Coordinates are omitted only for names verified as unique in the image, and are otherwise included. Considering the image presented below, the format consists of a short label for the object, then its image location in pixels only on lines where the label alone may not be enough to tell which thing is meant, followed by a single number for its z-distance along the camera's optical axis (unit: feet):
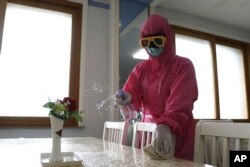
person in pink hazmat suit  3.62
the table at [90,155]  2.54
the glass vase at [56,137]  2.51
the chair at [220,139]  2.55
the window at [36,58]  7.00
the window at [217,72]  10.65
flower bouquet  2.47
